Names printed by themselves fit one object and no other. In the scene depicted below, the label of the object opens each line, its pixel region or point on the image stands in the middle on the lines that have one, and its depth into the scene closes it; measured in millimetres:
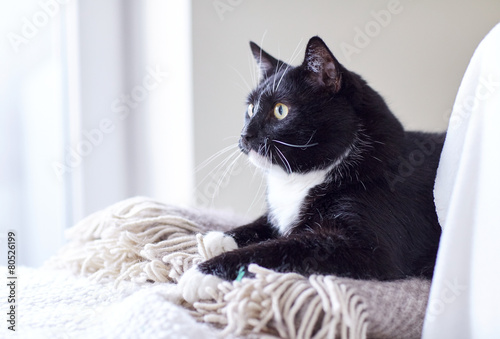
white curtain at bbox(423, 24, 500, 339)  617
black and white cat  751
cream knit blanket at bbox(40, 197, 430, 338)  583
